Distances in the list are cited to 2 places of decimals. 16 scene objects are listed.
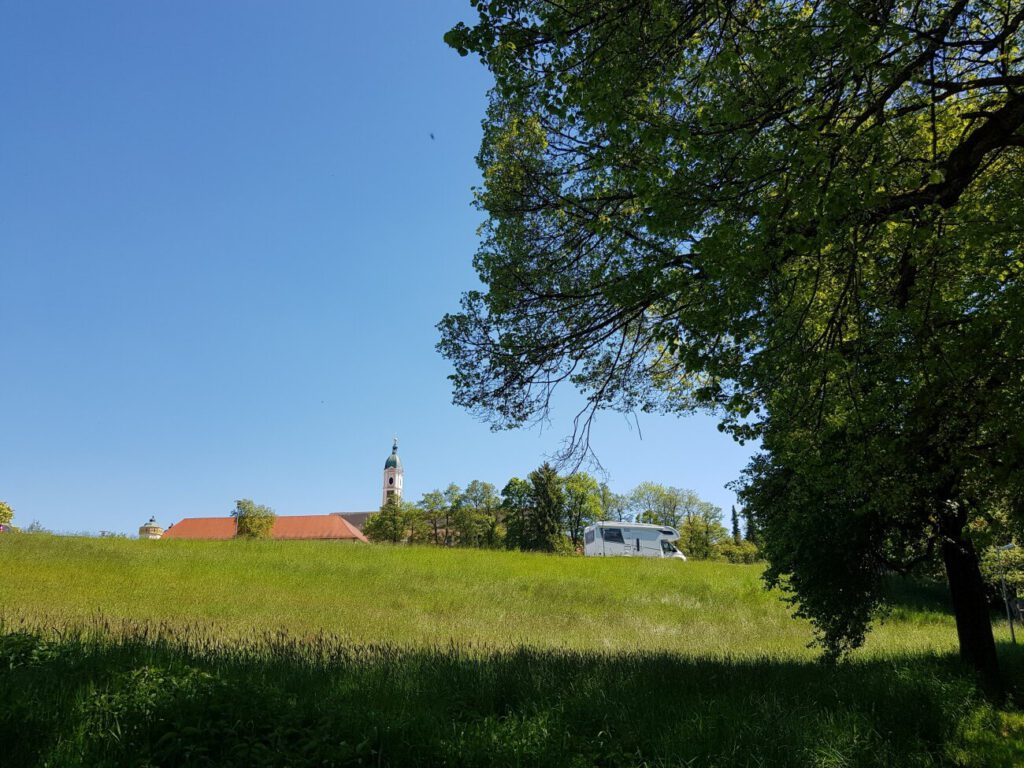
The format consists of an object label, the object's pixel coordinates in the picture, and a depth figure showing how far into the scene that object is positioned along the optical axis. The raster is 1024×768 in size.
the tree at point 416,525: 92.75
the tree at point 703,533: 87.31
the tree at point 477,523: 87.50
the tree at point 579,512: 82.31
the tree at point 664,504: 99.81
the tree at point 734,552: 84.44
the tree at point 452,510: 91.75
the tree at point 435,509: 93.94
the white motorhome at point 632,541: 55.84
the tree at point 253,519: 74.31
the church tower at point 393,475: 168.62
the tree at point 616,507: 102.46
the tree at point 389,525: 91.06
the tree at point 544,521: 74.94
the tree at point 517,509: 76.69
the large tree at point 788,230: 6.37
